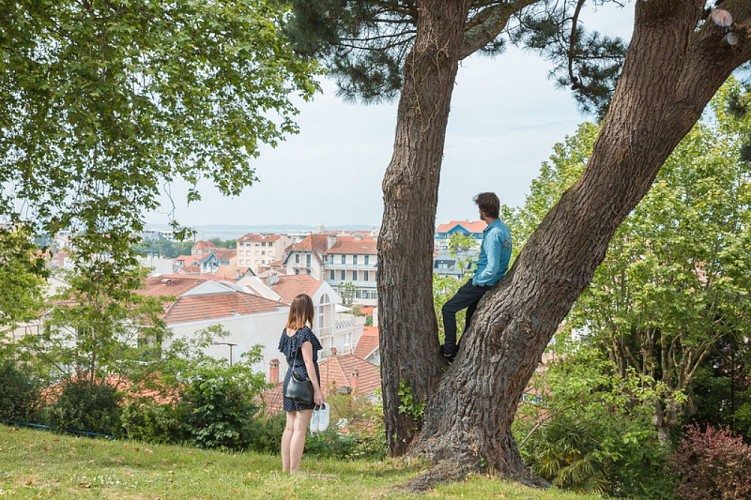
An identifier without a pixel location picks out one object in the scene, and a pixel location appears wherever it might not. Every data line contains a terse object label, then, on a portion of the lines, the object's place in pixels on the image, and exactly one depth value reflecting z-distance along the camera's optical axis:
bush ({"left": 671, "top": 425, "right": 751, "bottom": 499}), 9.83
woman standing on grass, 4.88
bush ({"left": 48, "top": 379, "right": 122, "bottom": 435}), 9.16
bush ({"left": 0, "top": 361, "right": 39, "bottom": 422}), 9.57
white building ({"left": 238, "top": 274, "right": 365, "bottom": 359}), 44.91
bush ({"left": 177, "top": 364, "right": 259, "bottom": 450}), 8.38
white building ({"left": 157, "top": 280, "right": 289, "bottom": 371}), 26.59
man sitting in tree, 5.15
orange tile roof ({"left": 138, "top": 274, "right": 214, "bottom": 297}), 30.40
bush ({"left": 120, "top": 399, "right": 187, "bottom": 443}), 8.62
